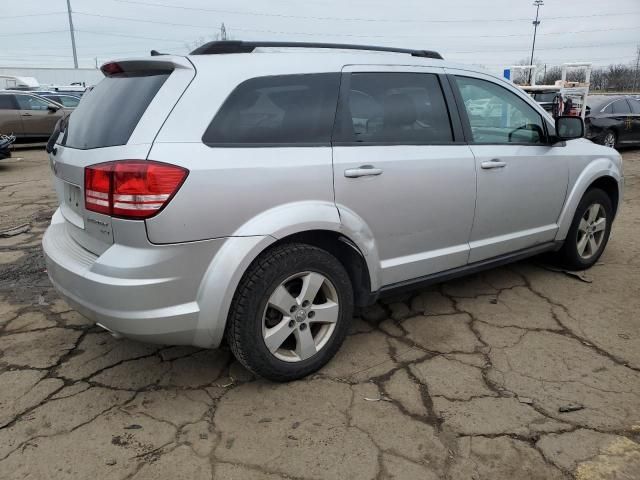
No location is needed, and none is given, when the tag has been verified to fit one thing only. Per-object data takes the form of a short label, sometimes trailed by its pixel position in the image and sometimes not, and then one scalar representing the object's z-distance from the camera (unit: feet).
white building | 143.33
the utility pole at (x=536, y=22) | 171.12
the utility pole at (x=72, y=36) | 152.35
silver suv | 7.45
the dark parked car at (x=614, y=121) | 40.75
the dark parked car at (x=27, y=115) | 42.98
